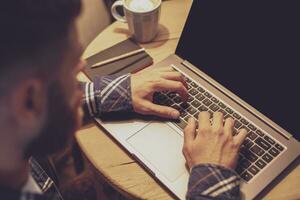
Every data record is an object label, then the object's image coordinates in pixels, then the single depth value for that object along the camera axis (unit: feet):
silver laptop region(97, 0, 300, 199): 2.72
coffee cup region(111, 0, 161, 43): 3.35
